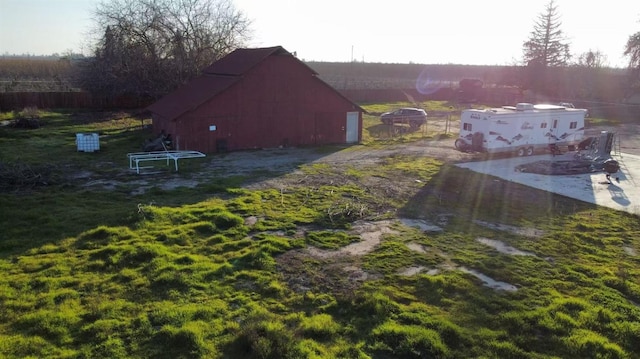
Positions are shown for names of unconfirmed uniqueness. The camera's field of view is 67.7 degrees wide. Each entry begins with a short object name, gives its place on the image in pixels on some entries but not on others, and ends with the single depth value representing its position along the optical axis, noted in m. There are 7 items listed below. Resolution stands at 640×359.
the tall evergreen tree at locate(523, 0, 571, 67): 61.44
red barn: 24.86
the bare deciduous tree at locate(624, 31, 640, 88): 56.59
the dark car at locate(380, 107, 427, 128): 38.31
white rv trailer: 25.11
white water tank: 23.92
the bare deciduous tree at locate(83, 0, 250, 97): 40.41
